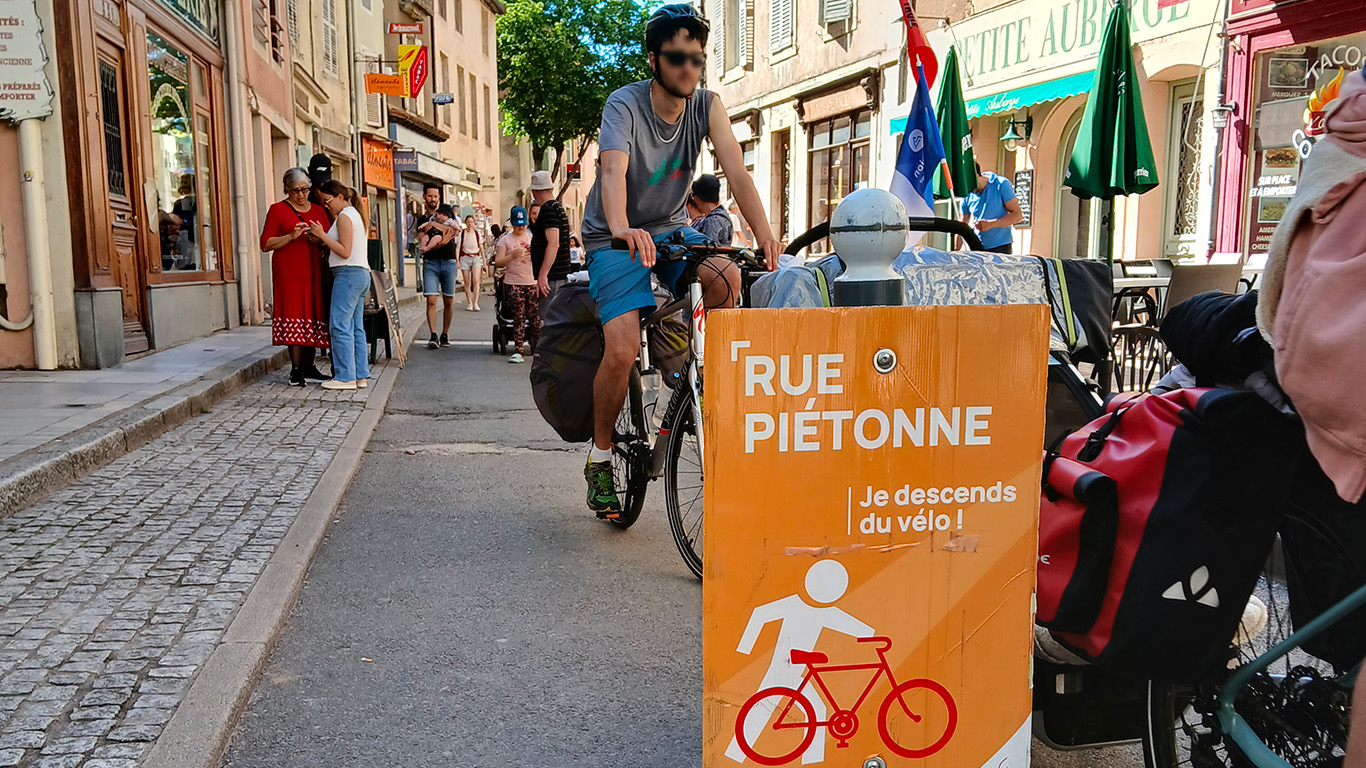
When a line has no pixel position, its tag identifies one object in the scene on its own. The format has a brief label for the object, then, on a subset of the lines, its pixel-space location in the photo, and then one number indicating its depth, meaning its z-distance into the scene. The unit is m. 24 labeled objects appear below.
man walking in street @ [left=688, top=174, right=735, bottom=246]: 7.62
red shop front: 10.44
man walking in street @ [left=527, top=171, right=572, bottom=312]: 9.34
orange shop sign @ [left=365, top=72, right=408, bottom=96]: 24.70
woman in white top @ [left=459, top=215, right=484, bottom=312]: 21.17
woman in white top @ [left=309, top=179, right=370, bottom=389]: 8.29
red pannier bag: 1.78
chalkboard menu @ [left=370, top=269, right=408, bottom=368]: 9.98
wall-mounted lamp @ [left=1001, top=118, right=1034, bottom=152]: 14.71
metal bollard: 2.00
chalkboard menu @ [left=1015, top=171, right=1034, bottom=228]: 14.53
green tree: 42.44
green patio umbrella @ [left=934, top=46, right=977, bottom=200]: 9.23
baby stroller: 11.55
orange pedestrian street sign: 1.79
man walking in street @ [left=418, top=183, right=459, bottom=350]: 12.38
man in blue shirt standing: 8.44
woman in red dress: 8.43
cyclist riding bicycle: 3.66
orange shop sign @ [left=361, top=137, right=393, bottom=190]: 27.20
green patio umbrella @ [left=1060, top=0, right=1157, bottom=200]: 7.56
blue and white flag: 7.64
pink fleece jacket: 1.51
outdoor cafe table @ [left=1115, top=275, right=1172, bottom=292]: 7.20
